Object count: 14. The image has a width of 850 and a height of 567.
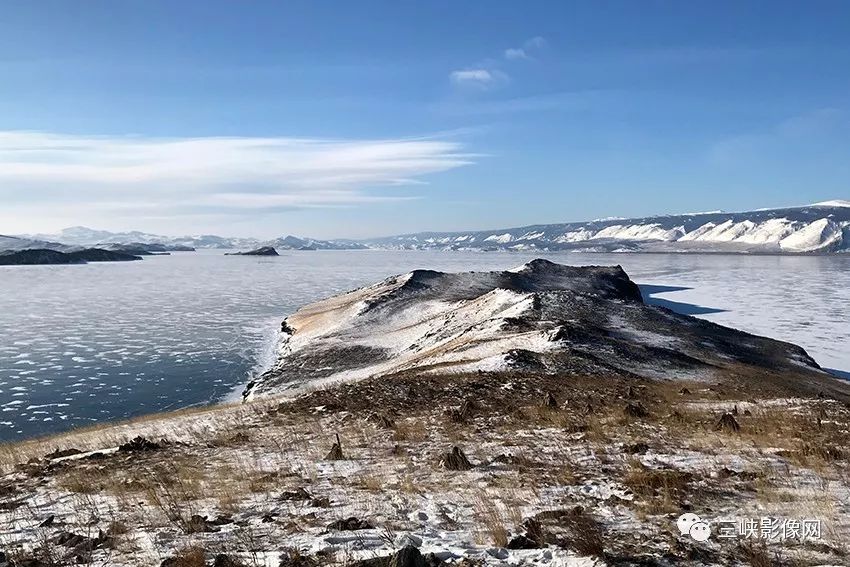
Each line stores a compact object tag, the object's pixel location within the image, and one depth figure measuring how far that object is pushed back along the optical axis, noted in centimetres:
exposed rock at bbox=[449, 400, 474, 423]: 1481
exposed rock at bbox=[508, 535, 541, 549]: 695
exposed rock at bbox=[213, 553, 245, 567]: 652
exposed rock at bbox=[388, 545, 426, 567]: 607
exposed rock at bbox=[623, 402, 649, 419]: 1533
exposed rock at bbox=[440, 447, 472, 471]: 1038
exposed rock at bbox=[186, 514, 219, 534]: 763
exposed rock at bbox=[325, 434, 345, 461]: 1145
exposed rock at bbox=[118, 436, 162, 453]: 1291
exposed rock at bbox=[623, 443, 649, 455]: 1132
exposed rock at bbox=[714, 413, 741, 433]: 1342
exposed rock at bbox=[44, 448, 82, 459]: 1298
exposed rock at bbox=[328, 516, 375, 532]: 752
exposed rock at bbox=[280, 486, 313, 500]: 889
